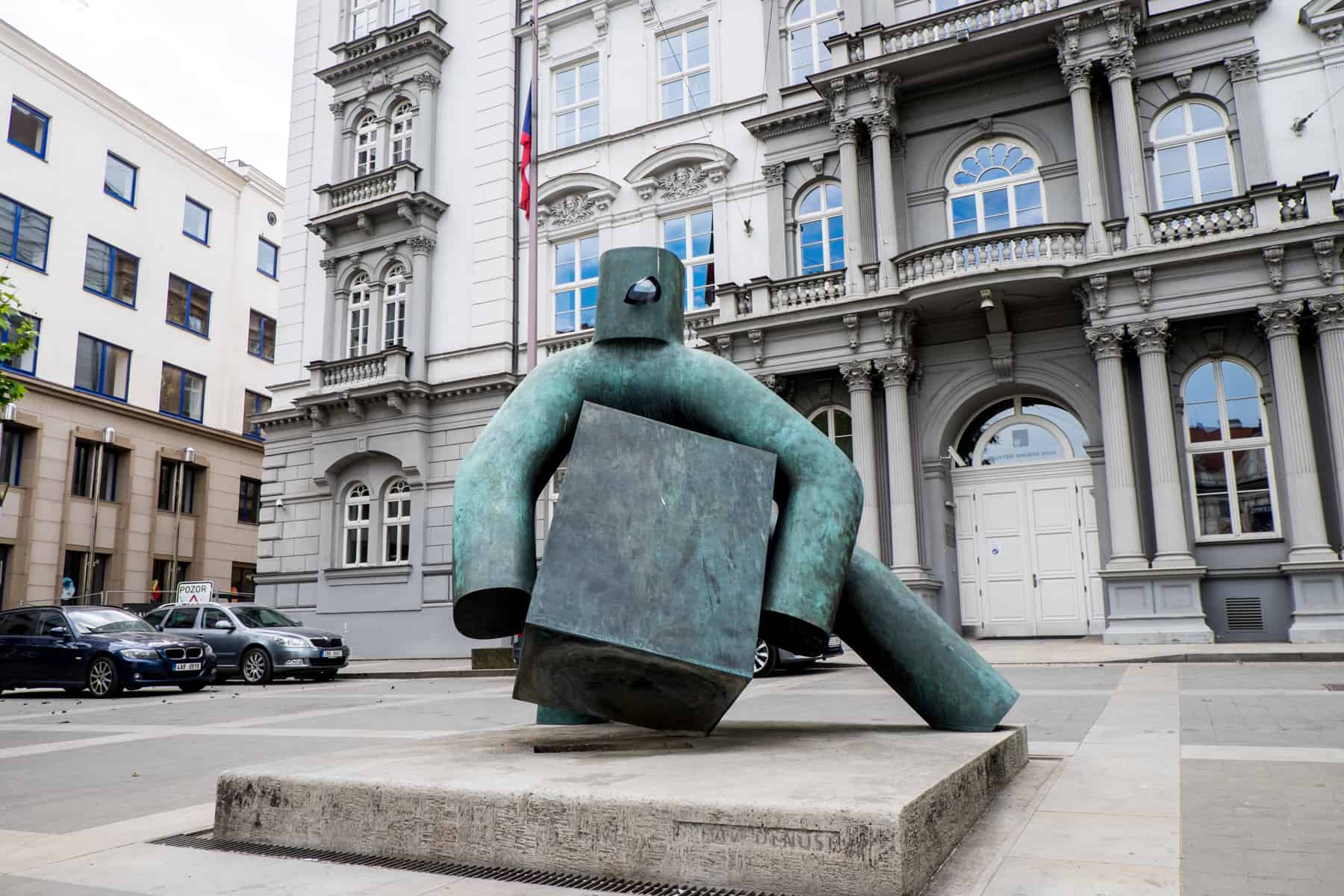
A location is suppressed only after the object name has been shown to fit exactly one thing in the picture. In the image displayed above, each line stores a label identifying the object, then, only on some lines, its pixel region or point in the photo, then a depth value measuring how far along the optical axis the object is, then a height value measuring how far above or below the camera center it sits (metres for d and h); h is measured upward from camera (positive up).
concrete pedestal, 2.77 -0.59
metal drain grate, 2.91 -0.79
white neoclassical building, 16.00 +6.25
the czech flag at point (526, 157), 19.67 +8.99
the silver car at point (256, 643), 17.39 -0.36
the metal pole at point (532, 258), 18.00 +6.79
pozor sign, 20.78 +0.64
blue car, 14.62 -0.44
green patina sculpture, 4.00 +0.49
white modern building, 29.00 +9.19
